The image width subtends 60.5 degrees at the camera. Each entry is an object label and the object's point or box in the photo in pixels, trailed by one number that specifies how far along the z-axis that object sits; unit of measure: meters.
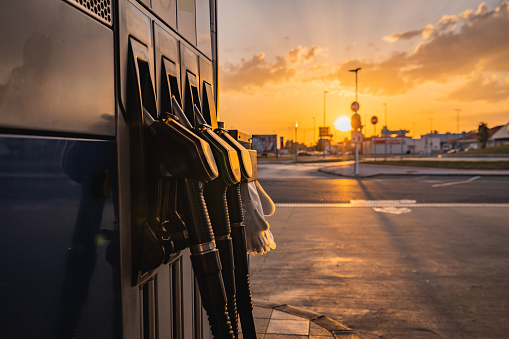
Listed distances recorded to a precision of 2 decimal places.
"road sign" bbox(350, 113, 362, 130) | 24.50
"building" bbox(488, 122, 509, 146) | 89.18
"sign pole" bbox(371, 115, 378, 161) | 31.15
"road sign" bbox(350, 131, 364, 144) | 23.90
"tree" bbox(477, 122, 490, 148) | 86.43
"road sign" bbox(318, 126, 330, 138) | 95.00
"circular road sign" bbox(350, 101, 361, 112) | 25.17
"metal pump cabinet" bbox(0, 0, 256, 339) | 0.97
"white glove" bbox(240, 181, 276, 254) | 2.35
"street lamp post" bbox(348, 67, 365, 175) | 23.78
